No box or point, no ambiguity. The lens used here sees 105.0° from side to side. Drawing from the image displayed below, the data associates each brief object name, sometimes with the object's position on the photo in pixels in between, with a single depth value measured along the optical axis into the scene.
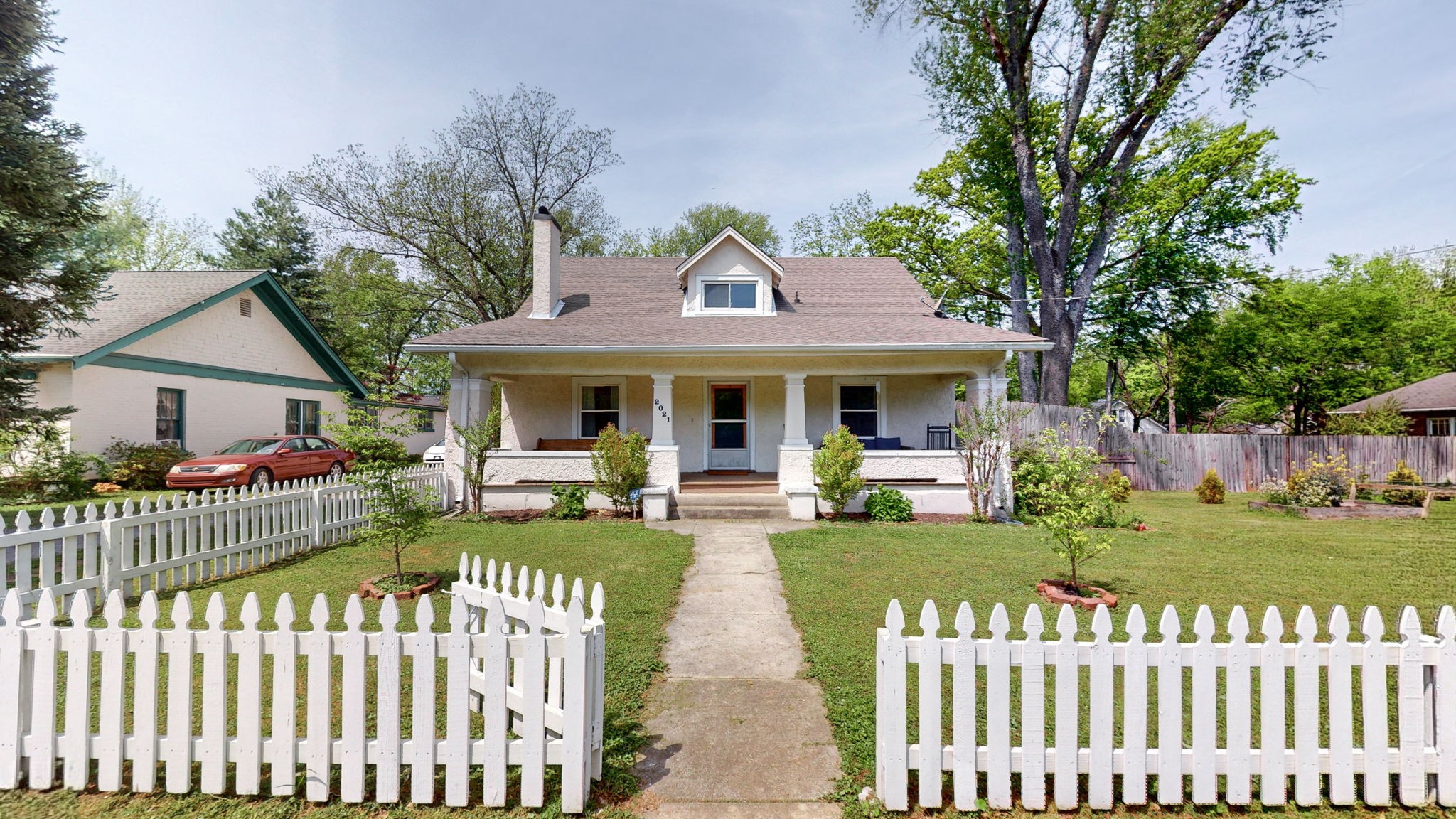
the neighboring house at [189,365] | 12.89
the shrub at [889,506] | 10.28
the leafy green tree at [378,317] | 22.97
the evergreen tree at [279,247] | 27.02
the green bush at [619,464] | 10.32
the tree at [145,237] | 26.62
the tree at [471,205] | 21.23
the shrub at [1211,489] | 13.07
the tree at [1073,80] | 15.22
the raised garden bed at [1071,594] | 5.46
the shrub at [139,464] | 13.00
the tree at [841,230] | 29.84
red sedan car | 12.19
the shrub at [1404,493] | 11.67
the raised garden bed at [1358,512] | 10.84
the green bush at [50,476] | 11.48
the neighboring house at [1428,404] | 17.80
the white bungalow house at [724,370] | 10.91
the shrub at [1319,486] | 11.26
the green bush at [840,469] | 10.01
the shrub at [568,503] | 10.49
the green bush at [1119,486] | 12.84
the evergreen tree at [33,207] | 7.41
